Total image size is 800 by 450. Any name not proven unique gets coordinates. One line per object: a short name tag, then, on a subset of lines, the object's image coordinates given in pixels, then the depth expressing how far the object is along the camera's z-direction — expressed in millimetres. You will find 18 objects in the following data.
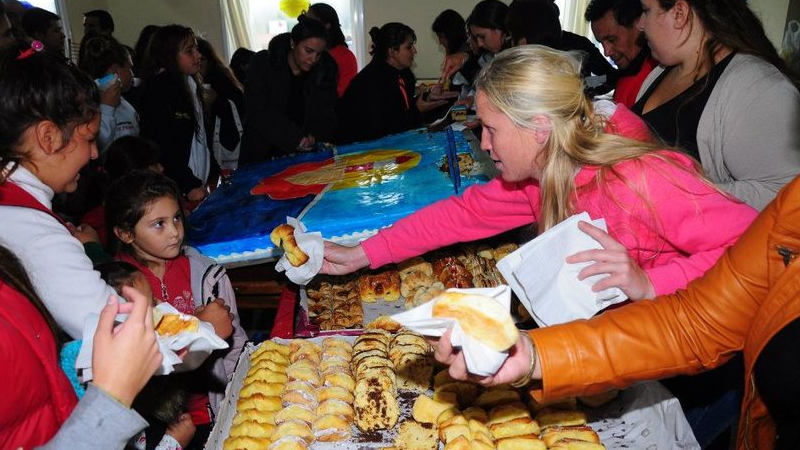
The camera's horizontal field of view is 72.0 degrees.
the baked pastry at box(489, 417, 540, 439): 1940
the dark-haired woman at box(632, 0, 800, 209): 2156
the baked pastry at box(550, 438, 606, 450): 1831
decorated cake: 3332
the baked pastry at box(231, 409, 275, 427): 2078
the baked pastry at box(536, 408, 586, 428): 1971
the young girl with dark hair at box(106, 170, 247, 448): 2742
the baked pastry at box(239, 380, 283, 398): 2199
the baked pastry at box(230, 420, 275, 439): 2006
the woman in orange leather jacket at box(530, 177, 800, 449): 1373
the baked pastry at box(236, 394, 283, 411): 2143
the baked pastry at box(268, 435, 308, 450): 1906
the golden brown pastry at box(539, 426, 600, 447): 1872
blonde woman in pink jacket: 1729
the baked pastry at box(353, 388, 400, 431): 2057
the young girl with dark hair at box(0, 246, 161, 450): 1208
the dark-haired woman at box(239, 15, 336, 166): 5297
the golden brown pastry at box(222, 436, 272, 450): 1932
